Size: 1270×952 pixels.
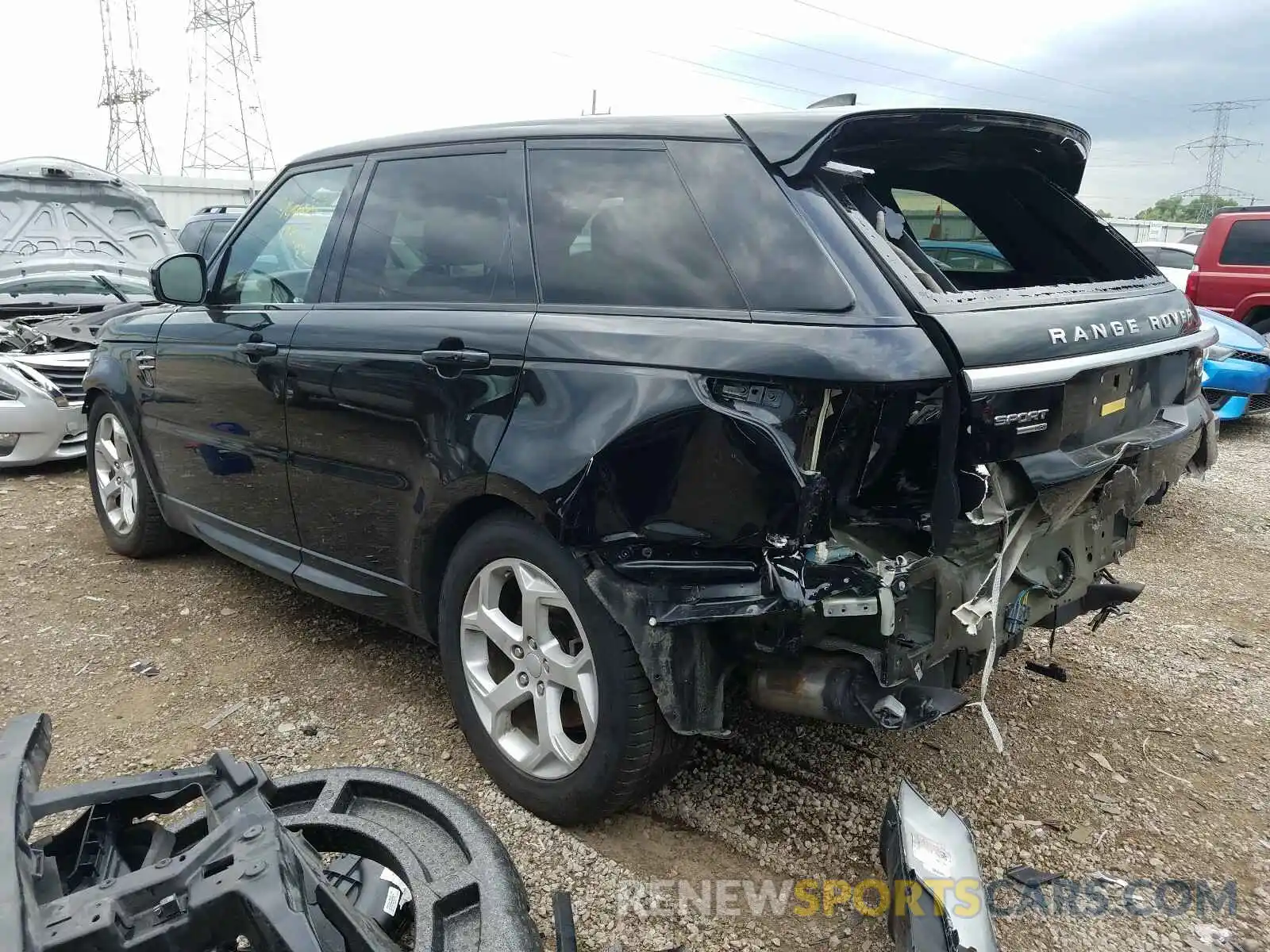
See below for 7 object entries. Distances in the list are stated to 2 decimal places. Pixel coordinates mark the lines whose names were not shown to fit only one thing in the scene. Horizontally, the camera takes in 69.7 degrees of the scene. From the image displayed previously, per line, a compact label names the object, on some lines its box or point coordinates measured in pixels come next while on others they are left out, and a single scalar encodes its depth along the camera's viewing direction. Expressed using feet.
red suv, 31.68
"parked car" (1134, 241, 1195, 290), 45.62
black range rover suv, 6.69
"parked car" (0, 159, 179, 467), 20.84
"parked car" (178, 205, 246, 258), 35.01
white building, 69.00
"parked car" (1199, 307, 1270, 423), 24.21
